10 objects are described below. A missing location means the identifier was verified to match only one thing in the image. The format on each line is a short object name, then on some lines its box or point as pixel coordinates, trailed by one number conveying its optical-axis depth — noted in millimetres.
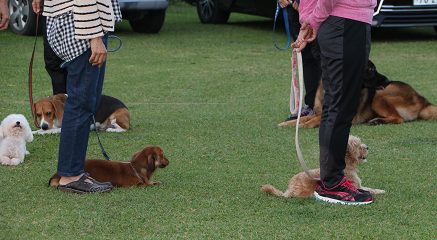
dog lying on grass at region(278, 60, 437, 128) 11039
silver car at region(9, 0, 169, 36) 19281
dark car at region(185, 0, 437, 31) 19750
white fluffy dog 7879
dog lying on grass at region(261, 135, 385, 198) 6469
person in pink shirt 5701
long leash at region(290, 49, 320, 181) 6203
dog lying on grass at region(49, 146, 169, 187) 6902
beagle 9742
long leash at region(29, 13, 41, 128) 9734
